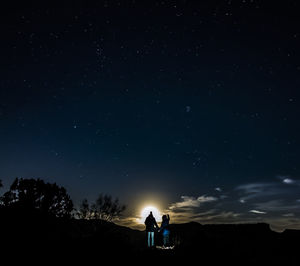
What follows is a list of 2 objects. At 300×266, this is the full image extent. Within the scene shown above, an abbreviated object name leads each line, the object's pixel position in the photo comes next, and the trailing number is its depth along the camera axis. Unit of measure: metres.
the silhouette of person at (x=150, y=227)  17.05
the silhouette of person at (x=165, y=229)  18.48
